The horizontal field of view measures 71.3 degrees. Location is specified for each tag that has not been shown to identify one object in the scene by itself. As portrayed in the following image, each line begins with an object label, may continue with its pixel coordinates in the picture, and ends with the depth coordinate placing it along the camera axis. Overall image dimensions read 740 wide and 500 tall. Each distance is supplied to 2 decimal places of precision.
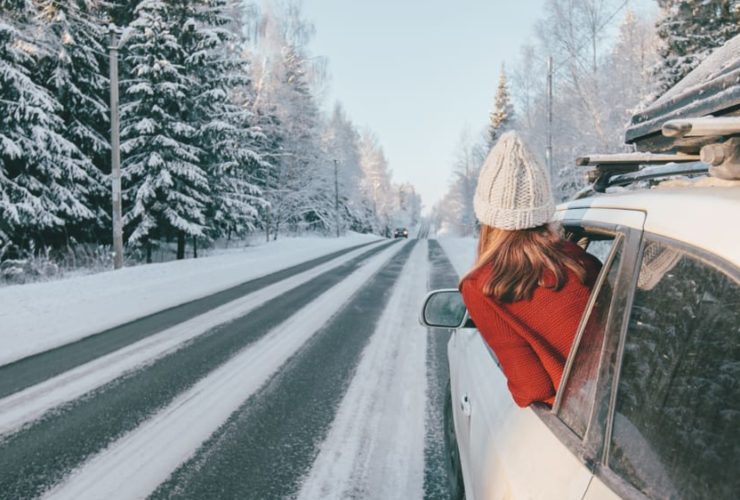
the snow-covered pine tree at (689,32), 15.41
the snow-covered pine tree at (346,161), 55.34
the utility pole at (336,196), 47.91
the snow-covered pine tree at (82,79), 15.76
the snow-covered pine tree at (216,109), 19.67
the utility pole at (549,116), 21.33
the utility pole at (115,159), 14.61
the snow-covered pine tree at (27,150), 13.98
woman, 1.58
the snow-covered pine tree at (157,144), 18.05
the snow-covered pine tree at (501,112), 51.19
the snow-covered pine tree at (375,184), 80.19
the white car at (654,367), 0.94
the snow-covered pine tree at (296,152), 35.00
